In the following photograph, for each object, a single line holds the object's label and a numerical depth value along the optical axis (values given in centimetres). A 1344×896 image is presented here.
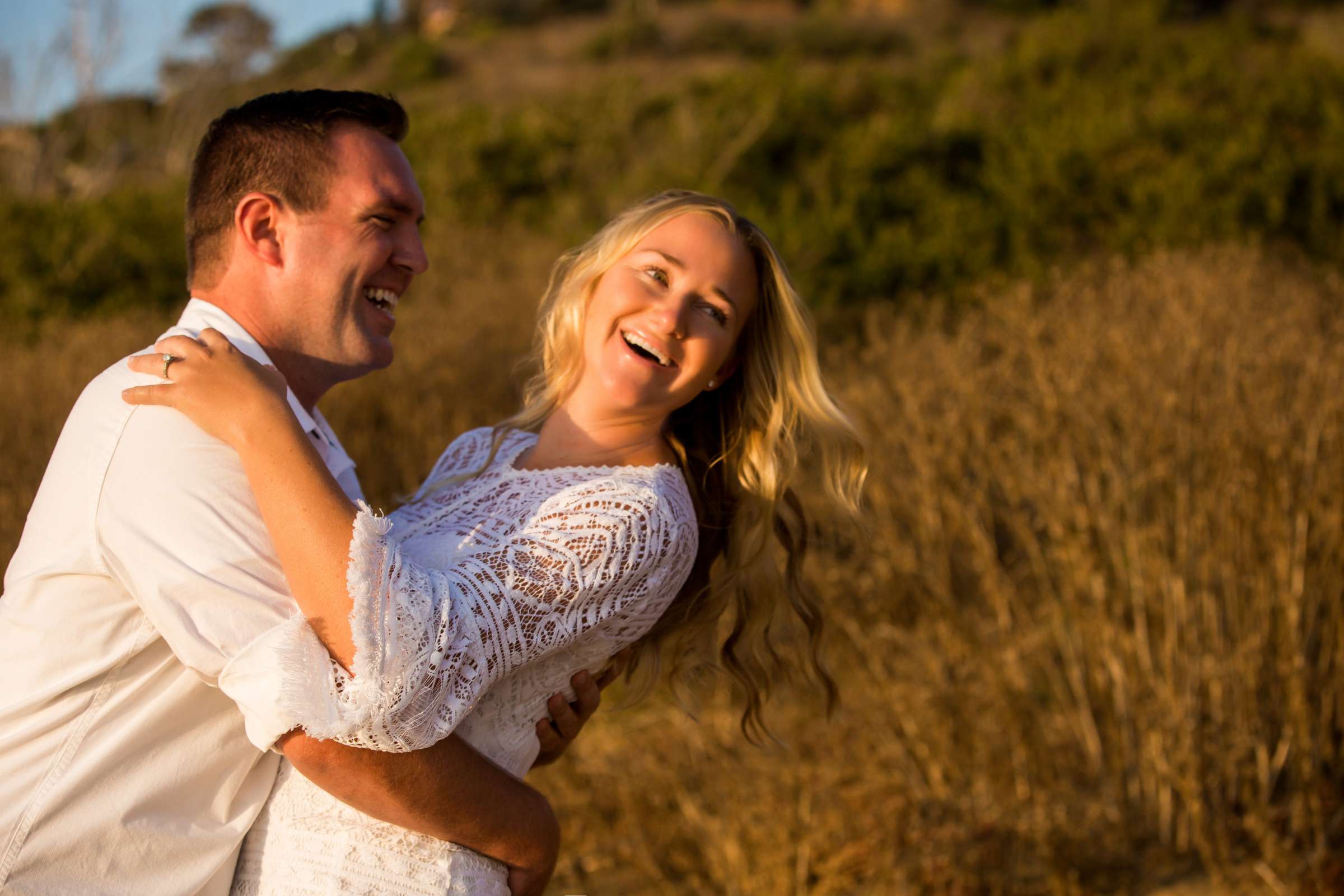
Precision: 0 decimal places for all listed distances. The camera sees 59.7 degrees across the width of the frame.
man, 170
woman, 168
